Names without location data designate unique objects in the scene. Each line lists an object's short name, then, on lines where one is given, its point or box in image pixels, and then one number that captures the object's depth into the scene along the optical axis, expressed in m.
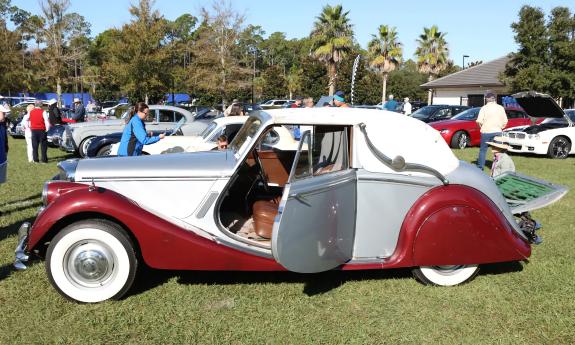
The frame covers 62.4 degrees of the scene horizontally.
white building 36.41
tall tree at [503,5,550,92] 22.75
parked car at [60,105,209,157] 12.13
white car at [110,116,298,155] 8.48
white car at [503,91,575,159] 13.09
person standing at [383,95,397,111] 16.64
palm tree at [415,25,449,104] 47.28
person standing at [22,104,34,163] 12.05
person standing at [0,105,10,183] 5.83
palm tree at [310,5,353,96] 37.09
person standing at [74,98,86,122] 15.77
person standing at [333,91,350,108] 8.82
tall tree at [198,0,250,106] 31.05
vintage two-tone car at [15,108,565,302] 3.83
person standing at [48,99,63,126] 14.27
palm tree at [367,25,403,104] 44.45
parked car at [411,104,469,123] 18.17
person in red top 11.77
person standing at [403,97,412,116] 19.38
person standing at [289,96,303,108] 14.74
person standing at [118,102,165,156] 7.07
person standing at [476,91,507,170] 10.14
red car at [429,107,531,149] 15.34
